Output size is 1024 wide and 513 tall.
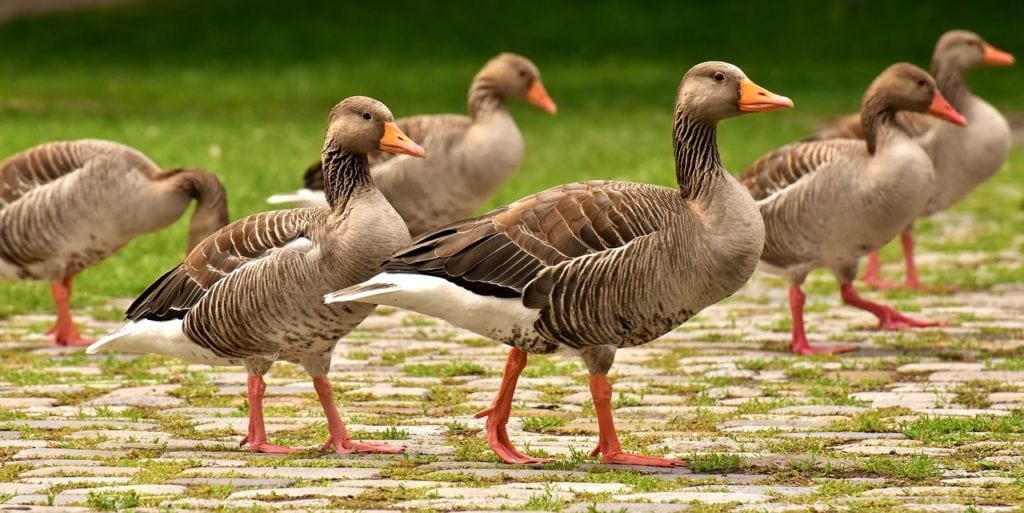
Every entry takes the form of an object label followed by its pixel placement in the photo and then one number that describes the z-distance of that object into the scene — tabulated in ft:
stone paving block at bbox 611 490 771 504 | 37.73
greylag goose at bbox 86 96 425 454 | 44.96
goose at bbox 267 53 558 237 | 81.15
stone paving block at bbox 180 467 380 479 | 40.75
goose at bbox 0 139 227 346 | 68.49
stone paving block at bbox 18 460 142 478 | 41.04
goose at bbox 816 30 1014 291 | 80.33
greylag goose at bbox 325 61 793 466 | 43.45
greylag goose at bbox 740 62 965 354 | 65.16
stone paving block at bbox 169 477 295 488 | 39.52
